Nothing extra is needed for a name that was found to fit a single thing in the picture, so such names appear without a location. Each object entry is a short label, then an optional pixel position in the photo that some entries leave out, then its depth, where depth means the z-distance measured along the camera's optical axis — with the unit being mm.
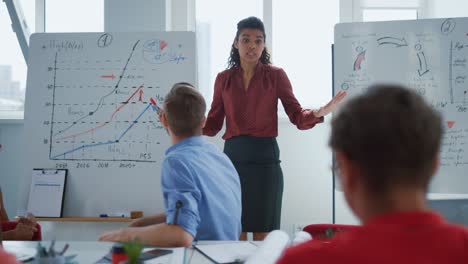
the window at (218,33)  4102
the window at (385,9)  4109
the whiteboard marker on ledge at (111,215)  3237
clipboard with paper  3240
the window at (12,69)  4215
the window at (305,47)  4062
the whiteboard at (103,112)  3283
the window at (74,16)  4109
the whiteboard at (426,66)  3305
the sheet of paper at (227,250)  1417
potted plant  1096
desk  1421
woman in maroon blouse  2926
